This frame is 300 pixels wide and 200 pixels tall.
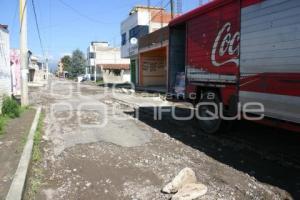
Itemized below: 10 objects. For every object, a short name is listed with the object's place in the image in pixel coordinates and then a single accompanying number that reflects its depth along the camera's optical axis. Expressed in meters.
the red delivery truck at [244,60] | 3.93
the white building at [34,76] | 41.33
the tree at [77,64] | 67.66
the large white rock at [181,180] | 3.41
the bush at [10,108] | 8.07
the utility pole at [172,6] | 19.72
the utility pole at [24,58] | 10.54
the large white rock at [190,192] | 3.17
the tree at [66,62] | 80.29
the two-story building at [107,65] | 38.44
